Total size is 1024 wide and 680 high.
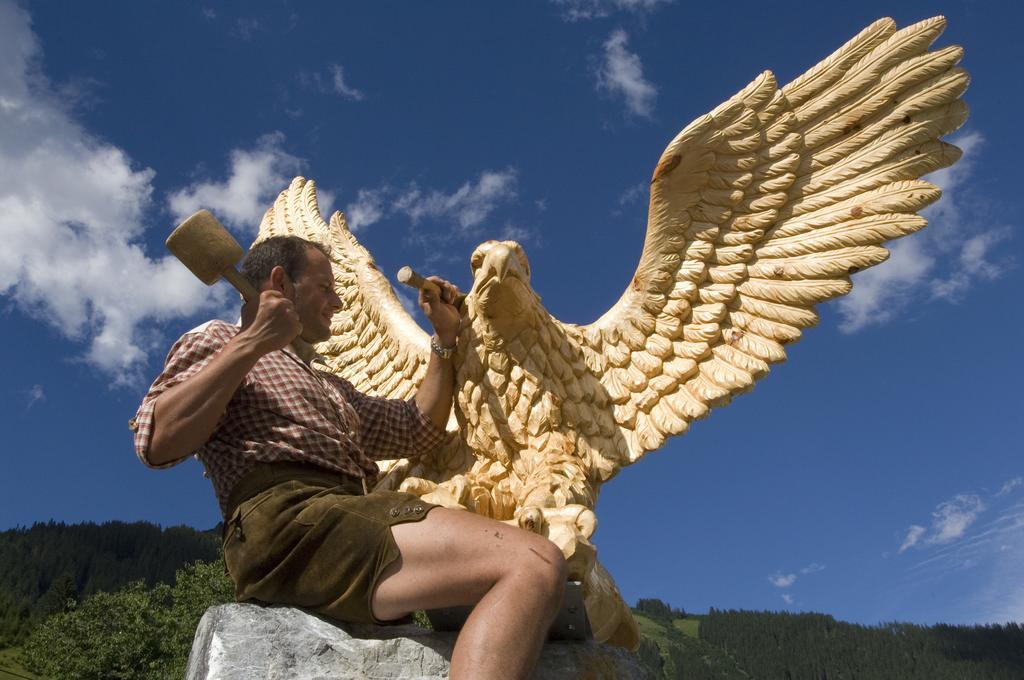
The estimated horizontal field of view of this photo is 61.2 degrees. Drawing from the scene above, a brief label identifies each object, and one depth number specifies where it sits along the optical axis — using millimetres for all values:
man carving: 2152
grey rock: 2273
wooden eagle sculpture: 3312
